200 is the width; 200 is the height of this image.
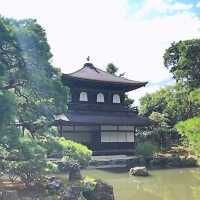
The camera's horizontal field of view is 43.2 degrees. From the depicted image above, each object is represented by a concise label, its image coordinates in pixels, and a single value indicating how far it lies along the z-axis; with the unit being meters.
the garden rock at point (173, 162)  16.74
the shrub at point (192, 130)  8.47
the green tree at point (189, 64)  24.90
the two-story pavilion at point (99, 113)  18.04
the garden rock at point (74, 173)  9.19
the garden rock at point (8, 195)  7.03
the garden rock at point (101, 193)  8.23
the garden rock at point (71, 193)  7.65
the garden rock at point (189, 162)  16.88
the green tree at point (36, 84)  7.44
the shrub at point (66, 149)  8.05
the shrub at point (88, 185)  8.18
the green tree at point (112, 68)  30.54
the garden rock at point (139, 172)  13.68
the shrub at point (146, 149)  17.01
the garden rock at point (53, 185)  7.75
